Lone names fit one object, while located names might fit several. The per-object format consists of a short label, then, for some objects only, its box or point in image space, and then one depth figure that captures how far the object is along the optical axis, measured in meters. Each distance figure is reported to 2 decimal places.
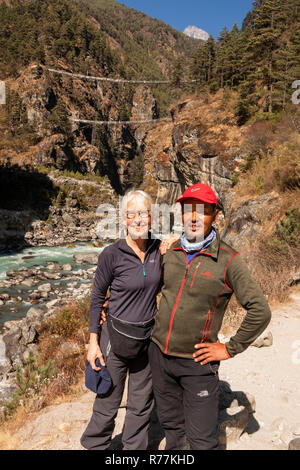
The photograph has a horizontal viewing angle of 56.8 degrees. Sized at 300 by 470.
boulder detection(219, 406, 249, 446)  2.49
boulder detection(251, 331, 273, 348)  4.45
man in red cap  1.72
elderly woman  1.98
